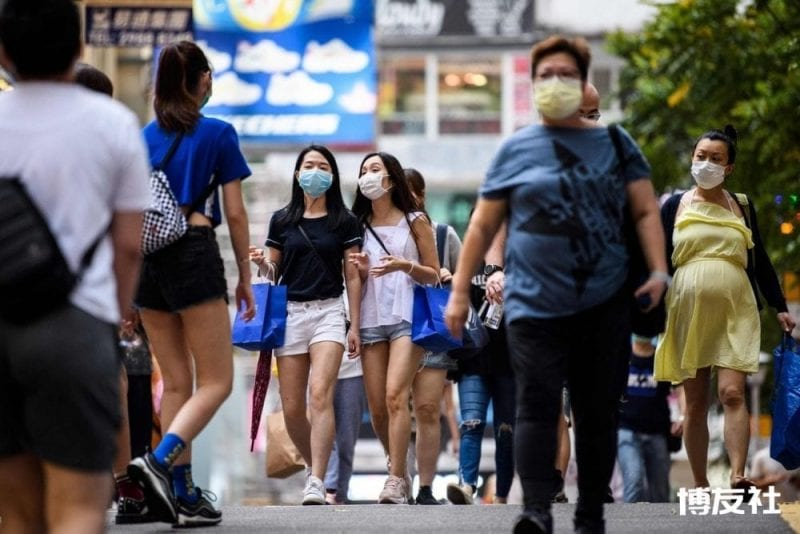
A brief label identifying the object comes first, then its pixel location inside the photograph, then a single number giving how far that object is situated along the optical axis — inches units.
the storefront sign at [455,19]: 2217.0
